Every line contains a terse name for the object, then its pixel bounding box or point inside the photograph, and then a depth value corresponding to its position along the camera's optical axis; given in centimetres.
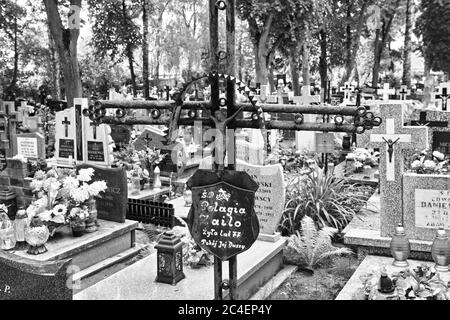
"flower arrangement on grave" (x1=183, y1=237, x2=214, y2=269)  568
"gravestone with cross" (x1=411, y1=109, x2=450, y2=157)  980
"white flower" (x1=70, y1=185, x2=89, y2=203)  654
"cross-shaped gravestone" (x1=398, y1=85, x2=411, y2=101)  1980
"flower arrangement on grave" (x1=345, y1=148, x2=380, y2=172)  1130
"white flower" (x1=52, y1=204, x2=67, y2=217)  627
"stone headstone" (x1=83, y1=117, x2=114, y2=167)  816
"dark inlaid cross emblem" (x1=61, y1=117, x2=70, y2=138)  874
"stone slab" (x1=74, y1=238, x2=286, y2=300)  493
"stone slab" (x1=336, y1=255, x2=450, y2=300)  515
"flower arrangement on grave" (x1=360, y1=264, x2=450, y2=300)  450
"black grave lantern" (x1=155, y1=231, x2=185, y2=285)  518
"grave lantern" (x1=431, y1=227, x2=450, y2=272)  533
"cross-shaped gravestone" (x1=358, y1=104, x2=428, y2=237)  623
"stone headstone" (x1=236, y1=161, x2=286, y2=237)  659
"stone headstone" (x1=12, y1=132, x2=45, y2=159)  979
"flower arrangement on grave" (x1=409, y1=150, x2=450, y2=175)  849
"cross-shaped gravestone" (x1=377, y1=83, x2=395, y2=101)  1777
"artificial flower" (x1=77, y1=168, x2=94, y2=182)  688
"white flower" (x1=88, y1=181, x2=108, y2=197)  672
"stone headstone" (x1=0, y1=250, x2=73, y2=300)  363
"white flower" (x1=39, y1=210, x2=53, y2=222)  610
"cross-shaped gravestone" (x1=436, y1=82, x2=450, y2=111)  1220
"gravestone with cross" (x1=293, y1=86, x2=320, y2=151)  1254
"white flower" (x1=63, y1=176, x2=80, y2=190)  663
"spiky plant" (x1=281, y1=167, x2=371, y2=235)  784
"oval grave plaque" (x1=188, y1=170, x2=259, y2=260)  332
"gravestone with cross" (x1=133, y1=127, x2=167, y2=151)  1183
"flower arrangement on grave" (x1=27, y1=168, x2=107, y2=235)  629
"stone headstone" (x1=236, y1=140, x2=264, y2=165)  881
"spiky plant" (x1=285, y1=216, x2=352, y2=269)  657
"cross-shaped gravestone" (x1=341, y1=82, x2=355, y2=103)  2134
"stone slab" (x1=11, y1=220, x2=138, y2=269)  596
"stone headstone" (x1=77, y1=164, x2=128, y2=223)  717
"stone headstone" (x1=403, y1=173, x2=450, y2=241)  605
